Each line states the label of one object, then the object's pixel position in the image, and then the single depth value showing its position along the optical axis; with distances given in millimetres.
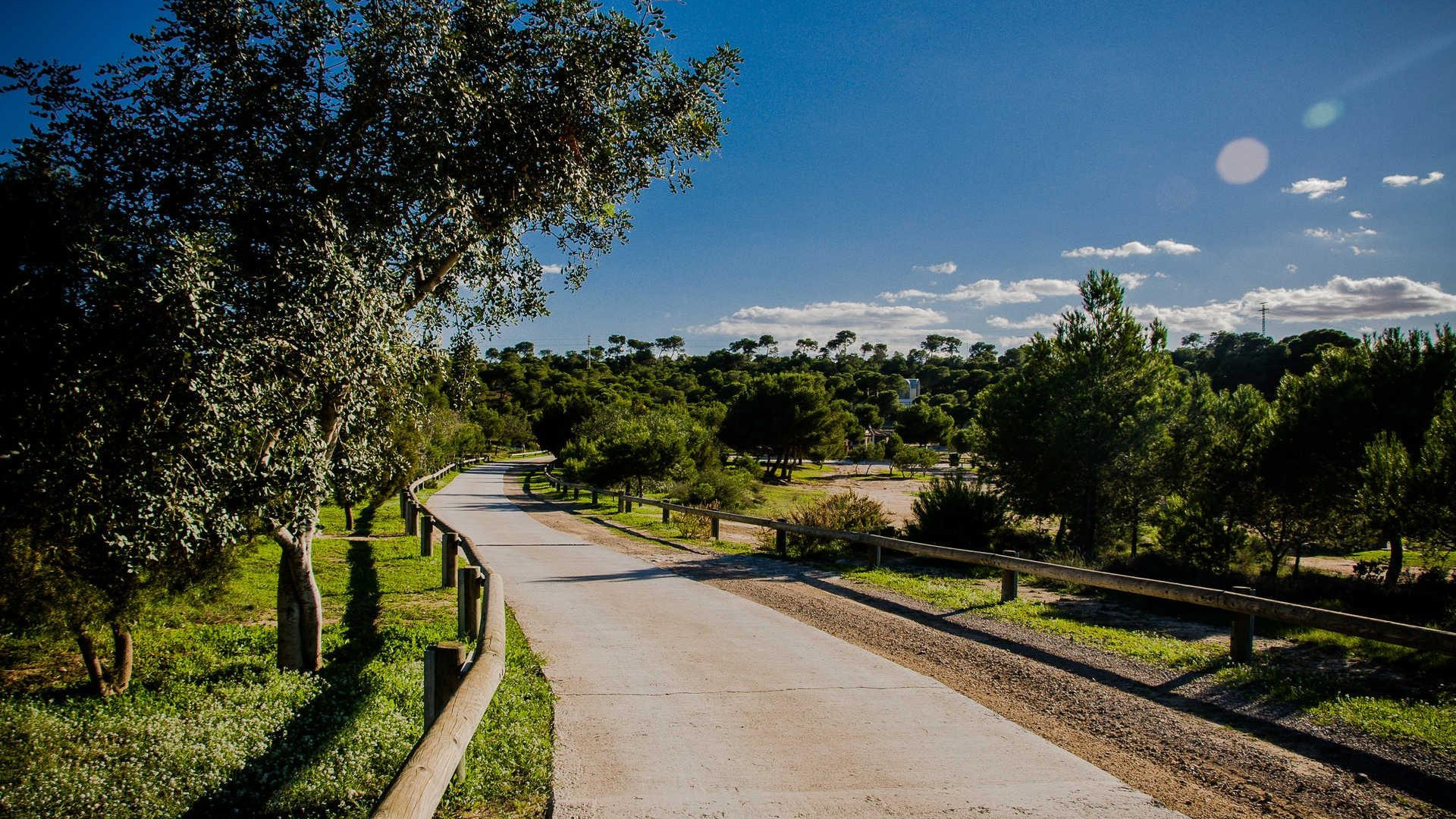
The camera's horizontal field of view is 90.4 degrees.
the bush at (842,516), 16562
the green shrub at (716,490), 30266
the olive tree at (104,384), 5125
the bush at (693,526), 20203
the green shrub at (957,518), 17328
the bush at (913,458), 72812
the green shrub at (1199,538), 17312
